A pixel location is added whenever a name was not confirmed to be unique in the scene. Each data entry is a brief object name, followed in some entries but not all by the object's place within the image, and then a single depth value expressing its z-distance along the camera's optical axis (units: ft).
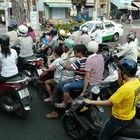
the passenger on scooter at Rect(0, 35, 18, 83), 9.72
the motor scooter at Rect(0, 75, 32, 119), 9.72
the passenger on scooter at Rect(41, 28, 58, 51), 14.29
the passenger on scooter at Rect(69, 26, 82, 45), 13.92
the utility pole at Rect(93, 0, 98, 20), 54.58
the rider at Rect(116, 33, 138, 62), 12.33
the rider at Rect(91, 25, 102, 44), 18.09
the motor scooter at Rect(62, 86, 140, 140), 7.95
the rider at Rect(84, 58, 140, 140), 6.17
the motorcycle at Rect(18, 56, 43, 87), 13.12
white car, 31.68
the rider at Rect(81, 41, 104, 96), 9.04
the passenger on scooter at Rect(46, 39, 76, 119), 9.86
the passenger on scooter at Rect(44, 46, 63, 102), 10.29
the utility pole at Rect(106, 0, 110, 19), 70.51
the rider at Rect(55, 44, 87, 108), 9.24
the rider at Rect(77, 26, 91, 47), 13.42
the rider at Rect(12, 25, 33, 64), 12.53
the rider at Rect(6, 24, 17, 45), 14.02
